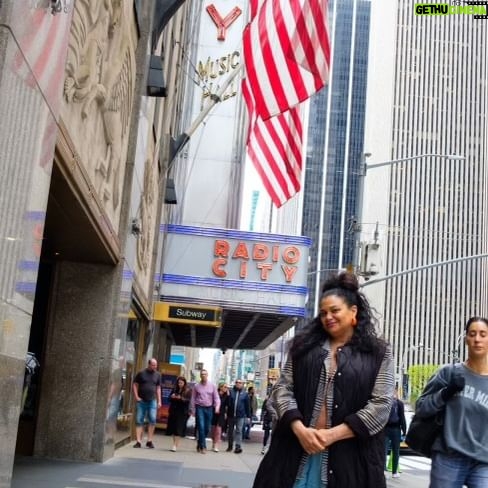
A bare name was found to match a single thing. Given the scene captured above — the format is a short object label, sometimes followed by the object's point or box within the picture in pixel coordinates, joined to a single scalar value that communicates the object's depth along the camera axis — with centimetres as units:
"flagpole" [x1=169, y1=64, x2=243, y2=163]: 1575
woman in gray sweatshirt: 480
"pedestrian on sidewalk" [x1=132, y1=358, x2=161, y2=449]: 1523
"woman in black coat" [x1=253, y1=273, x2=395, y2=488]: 371
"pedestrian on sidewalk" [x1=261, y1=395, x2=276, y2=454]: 1880
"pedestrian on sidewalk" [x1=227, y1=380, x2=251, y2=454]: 1828
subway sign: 2247
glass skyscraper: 14512
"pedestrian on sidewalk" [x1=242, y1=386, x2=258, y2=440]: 2463
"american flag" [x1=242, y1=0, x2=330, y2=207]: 1195
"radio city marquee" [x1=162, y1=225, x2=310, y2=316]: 2381
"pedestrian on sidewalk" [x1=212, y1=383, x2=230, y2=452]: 1803
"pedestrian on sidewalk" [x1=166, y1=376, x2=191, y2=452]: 1844
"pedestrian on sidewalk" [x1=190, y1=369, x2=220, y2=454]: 1652
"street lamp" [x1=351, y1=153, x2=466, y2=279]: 2020
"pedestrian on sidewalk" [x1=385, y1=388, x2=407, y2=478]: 1391
